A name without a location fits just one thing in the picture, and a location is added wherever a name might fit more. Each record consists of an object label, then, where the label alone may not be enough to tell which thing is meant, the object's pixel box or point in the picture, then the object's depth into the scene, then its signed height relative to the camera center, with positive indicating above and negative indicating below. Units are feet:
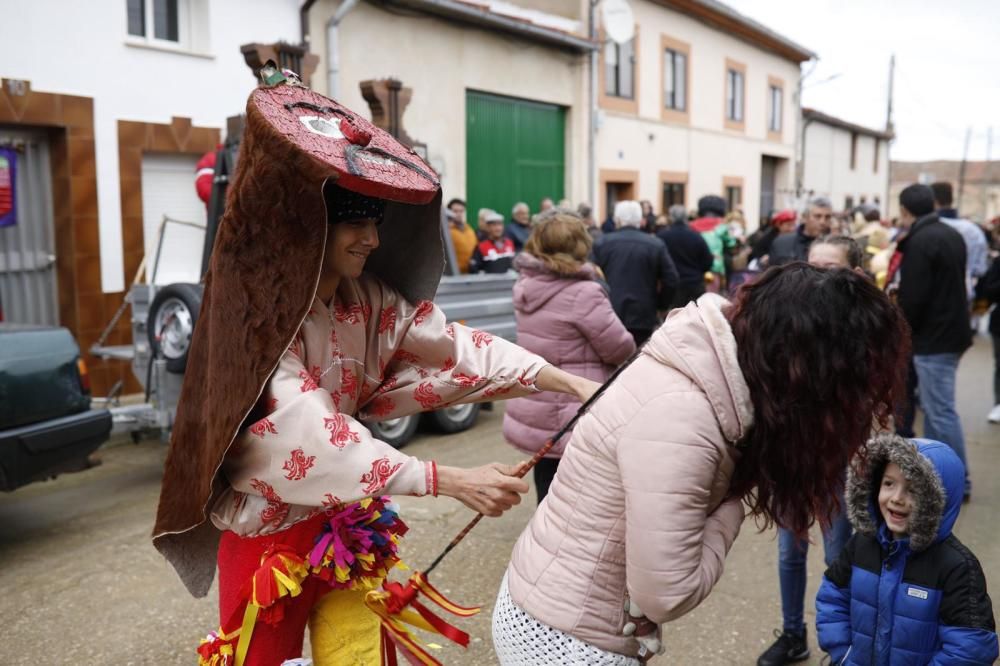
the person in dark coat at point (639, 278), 21.22 -1.30
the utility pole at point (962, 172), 162.03 +8.92
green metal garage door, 45.11 +3.81
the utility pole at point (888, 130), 115.52 +11.56
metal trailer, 18.52 -2.38
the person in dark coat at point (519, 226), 38.86 -0.11
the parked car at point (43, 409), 14.60 -3.08
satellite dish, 52.90 +11.79
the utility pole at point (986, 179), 194.54 +9.63
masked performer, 6.54 -1.31
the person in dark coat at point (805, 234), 20.29 -0.27
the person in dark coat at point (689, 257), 28.09 -1.05
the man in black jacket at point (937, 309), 16.72 -1.60
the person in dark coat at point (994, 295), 22.36 -1.83
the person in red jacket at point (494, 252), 31.58 -1.04
